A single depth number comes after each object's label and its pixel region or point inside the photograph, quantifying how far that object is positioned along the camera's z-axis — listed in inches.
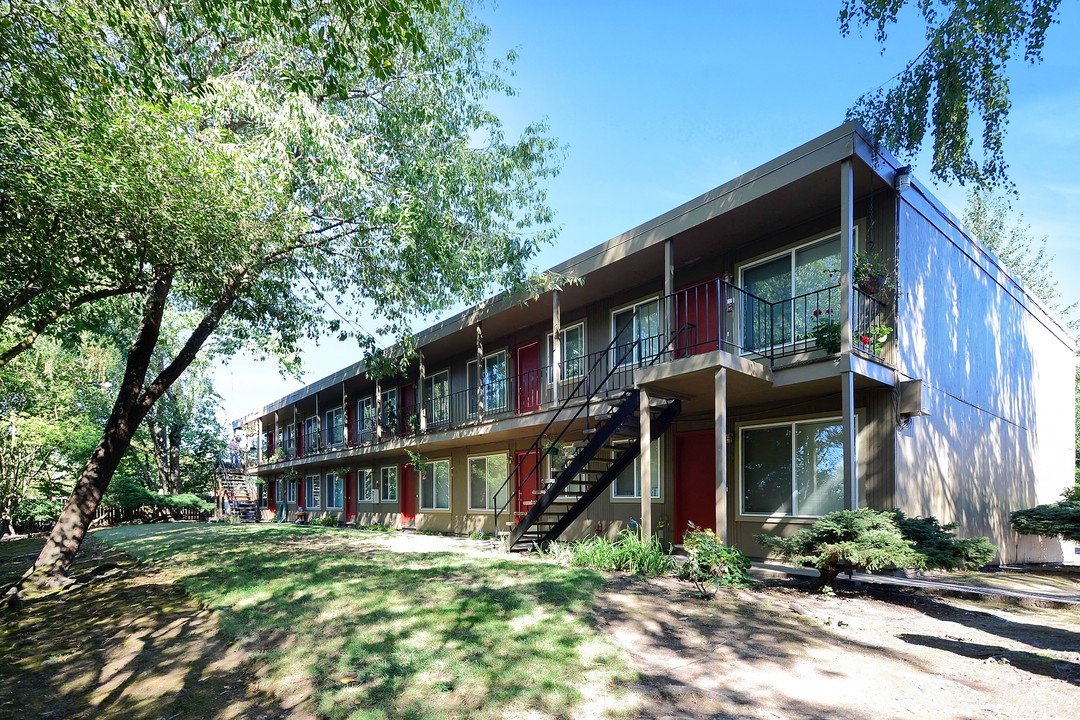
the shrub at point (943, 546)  272.5
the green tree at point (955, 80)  353.7
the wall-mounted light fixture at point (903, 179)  351.9
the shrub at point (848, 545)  258.1
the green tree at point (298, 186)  270.7
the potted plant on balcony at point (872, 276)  345.7
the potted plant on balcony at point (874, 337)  349.4
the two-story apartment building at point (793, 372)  350.0
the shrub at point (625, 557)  335.9
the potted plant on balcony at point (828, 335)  339.6
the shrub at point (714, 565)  304.2
